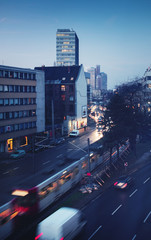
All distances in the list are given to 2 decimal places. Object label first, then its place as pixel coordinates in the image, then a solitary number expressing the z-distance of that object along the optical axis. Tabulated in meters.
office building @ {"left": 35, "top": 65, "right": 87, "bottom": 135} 67.81
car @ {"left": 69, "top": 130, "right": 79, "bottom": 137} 60.12
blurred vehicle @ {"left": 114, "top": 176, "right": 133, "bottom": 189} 25.39
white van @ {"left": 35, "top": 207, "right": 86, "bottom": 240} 14.18
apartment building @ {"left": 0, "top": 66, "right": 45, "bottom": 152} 44.16
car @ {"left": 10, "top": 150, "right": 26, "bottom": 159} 40.10
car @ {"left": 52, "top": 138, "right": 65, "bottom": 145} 50.49
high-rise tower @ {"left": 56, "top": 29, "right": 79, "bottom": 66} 144.12
